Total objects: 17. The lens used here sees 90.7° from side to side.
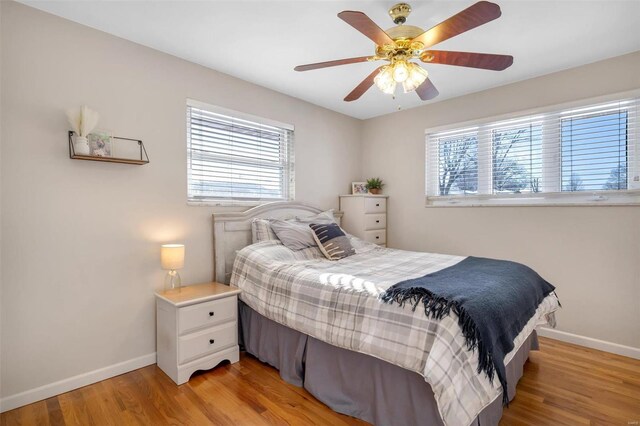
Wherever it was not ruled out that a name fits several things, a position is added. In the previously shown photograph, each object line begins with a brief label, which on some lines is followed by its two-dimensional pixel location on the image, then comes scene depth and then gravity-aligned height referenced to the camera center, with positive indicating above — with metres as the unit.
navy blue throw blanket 1.48 -0.50
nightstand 2.27 -0.92
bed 1.46 -0.74
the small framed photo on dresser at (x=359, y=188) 4.39 +0.28
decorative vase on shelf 2.15 +0.43
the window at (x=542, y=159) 2.78 +0.49
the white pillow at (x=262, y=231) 3.03 -0.22
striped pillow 2.96 -0.32
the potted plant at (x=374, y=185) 4.34 +0.31
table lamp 2.45 -0.38
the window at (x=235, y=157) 2.92 +0.52
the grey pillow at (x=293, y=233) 2.96 -0.25
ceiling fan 1.56 +0.91
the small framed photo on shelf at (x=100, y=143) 2.22 +0.46
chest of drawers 4.04 -0.11
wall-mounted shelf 2.18 +0.37
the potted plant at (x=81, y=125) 2.14 +0.56
